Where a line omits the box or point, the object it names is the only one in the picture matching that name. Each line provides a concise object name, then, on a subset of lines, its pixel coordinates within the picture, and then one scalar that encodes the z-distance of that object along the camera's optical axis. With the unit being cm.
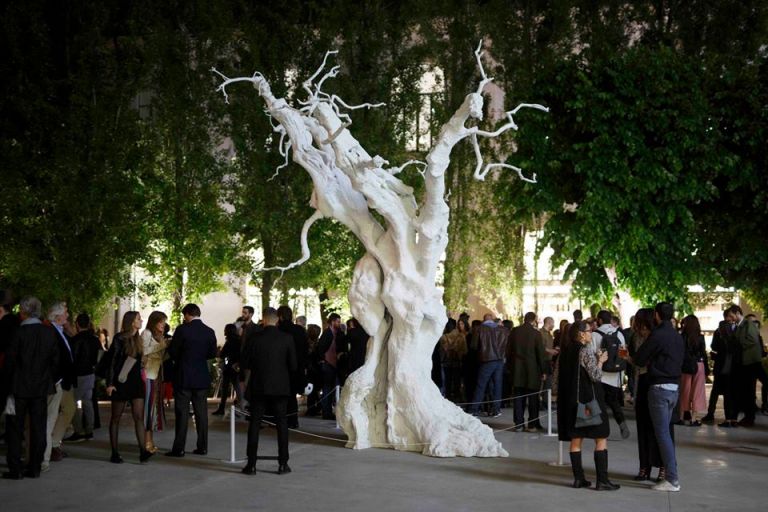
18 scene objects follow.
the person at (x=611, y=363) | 1286
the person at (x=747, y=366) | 1841
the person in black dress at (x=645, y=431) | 1208
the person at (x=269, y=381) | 1275
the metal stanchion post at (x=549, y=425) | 1630
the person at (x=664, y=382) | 1170
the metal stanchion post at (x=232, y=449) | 1365
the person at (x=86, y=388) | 1576
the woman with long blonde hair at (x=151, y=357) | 1412
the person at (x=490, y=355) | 1897
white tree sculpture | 1445
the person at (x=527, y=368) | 1767
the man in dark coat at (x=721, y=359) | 1877
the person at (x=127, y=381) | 1334
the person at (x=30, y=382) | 1214
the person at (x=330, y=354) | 1947
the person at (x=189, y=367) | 1387
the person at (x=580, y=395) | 1151
